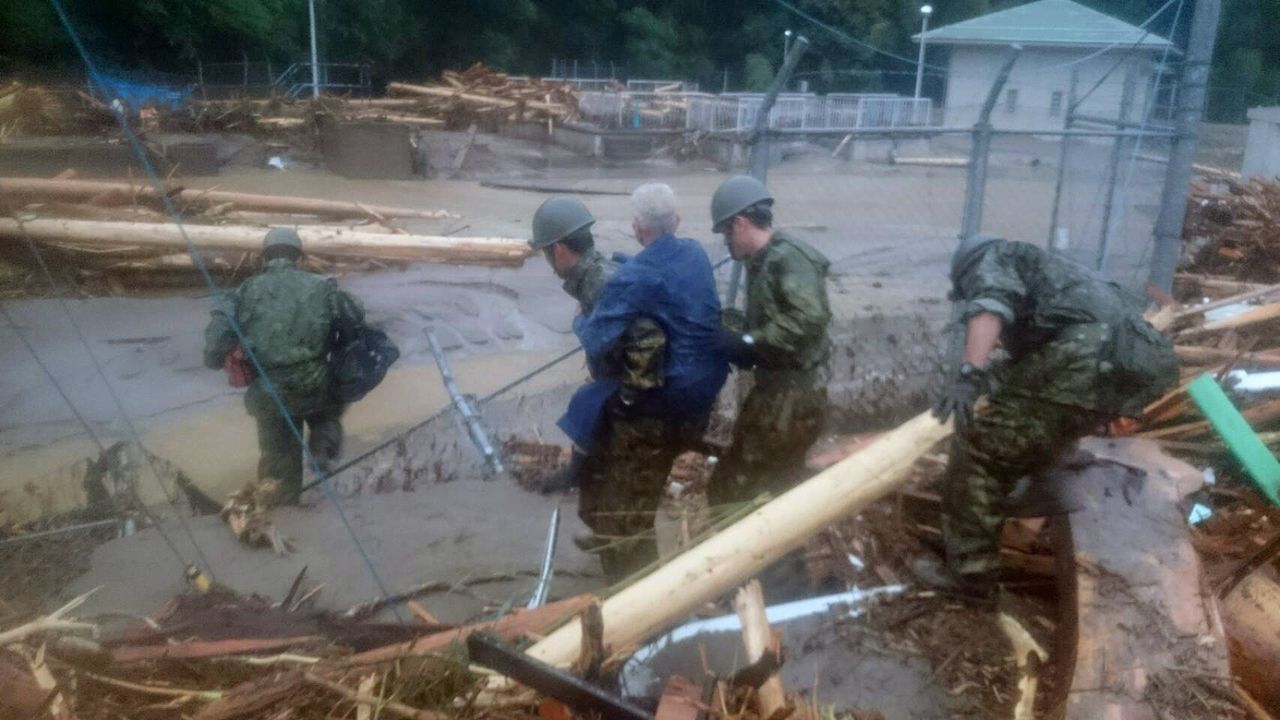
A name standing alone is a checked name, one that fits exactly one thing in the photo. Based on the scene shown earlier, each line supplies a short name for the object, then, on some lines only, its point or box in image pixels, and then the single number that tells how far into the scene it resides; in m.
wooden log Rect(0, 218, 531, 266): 8.73
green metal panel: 4.46
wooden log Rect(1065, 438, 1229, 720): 3.21
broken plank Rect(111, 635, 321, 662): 2.74
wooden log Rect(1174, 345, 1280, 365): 6.23
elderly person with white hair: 3.83
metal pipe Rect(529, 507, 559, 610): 3.89
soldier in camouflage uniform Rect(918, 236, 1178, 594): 3.75
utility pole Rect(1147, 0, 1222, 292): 6.95
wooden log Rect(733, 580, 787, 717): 2.48
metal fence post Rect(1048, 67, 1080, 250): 8.41
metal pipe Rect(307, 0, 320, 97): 28.52
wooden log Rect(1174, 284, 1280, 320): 6.92
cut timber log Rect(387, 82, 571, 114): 23.89
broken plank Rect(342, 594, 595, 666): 2.63
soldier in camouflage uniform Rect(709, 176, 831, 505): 3.97
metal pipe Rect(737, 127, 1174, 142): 5.87
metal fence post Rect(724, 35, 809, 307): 5.02
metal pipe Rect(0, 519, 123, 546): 4.40
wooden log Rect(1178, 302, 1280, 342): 6.77
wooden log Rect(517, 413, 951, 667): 2.92
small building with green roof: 19.42
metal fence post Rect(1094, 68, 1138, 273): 8.13
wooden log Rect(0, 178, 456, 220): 9.53
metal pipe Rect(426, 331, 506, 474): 5.65
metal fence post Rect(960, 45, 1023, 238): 6.24
